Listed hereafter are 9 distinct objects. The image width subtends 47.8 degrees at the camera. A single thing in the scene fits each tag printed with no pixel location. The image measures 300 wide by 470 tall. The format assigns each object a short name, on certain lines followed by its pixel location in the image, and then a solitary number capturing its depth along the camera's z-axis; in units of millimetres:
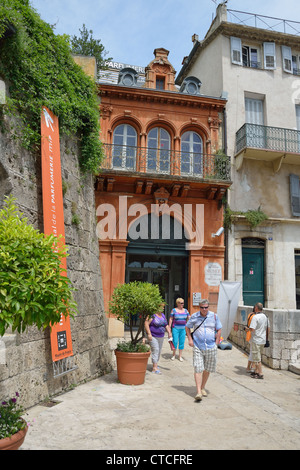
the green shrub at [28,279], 2682
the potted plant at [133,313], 6207
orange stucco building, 12234
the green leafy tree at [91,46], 15547
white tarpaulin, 10500
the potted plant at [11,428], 2715
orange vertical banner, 5461
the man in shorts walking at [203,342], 5621
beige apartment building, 13062
